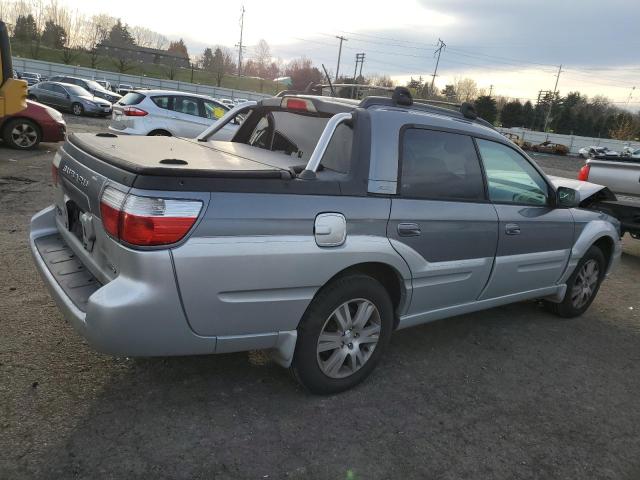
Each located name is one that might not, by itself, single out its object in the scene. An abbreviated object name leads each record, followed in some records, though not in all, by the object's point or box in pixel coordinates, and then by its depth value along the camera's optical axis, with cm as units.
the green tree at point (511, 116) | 7475
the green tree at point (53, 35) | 7694
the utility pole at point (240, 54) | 8346
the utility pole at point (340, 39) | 7551
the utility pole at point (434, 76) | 6675
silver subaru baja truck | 242
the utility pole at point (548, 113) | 7543
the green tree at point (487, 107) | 6550
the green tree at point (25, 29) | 7050
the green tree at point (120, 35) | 9856
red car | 1120
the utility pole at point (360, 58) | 6956
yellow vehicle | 949
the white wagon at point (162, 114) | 1141
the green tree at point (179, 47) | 11126
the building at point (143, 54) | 8827
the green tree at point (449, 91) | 8875
